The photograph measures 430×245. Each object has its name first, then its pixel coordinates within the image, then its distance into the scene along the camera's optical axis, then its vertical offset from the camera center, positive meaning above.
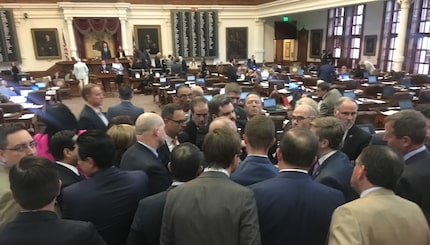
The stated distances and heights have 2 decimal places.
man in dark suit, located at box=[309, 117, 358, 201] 2.01 -0.76
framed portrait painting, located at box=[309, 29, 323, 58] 17.98 +0.29
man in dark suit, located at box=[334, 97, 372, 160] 3.14 -0.84
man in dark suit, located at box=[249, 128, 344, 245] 1.55 -0.75
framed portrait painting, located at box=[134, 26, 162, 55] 16.66 +0.72
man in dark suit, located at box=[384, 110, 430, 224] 1.90 -0.69
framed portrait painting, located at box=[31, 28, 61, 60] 15.27 +0.53
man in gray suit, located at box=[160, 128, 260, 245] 1.47 -0.75
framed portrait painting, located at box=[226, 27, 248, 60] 18.38 +0.45
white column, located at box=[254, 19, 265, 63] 18.67 +0.55
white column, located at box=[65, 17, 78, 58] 15.28 +0.72
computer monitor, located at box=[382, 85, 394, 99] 7.62 -1.08
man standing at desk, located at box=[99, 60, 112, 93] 13.96 -0.78
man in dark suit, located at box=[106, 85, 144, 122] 4.26 -0.77
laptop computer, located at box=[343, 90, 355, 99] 6.74 -0.98
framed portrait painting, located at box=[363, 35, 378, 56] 14.34 +0.08
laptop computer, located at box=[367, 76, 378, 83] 9.88 -1.00
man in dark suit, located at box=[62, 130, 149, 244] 1.75 -0.78
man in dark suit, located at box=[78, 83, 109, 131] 3.78 -0.70
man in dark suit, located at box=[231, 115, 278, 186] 1.89 -0.64
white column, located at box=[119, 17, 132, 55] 15.96 +0.97
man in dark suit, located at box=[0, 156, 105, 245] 1.31 -0.68
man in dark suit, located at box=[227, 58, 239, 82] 11.48 -0.86
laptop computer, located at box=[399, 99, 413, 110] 5.72 -1.05
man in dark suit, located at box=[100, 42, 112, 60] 14.99 -0.01
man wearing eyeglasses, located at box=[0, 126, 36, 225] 2.02 -0.63
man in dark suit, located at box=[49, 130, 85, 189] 2.19 -0.68
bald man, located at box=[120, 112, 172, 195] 2.21 -0.73
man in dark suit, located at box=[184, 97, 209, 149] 3.57 -0.80
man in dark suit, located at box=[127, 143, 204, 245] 1.69 -0.80
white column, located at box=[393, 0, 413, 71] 10.05 +0.35
